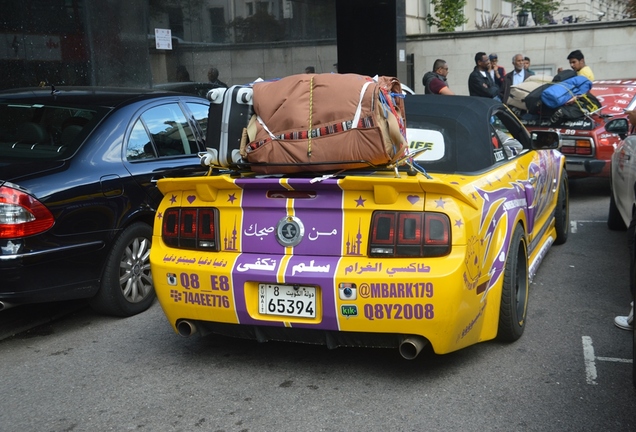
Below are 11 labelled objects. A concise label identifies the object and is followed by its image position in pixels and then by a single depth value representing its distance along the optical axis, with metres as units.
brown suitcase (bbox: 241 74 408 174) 4.34
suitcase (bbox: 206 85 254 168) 4.71
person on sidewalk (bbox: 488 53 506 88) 17.51
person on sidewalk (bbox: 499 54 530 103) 17.19
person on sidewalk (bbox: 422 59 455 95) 12.66
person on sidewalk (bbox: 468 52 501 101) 15.10
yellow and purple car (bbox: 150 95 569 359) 4.17
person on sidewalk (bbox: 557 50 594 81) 13.75
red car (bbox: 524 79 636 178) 10.42
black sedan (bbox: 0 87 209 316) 5.12
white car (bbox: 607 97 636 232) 6.90
